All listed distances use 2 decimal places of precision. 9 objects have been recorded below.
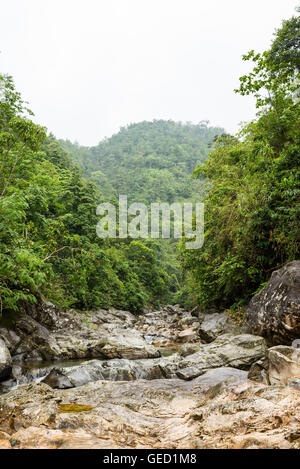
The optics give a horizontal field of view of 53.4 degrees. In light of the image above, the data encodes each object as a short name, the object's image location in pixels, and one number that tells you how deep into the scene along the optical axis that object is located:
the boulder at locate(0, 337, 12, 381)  7.12
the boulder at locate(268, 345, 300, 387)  4.48
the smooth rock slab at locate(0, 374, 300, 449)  3.19
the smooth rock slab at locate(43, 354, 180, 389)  6.91
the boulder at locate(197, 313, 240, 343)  11.33
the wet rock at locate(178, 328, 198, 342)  13.27
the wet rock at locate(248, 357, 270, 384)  4.93
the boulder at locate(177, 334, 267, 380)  7.11
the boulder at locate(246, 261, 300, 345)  7.01
